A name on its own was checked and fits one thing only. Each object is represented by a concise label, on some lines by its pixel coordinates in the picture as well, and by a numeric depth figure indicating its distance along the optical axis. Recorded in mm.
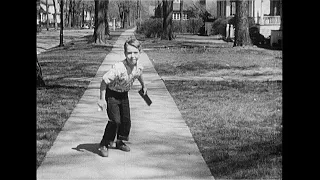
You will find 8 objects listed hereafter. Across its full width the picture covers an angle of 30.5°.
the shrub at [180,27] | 64938
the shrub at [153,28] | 47969
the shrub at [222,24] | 47288
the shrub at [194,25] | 64144
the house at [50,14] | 116325
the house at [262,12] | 42125
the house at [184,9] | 95344
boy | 5281
